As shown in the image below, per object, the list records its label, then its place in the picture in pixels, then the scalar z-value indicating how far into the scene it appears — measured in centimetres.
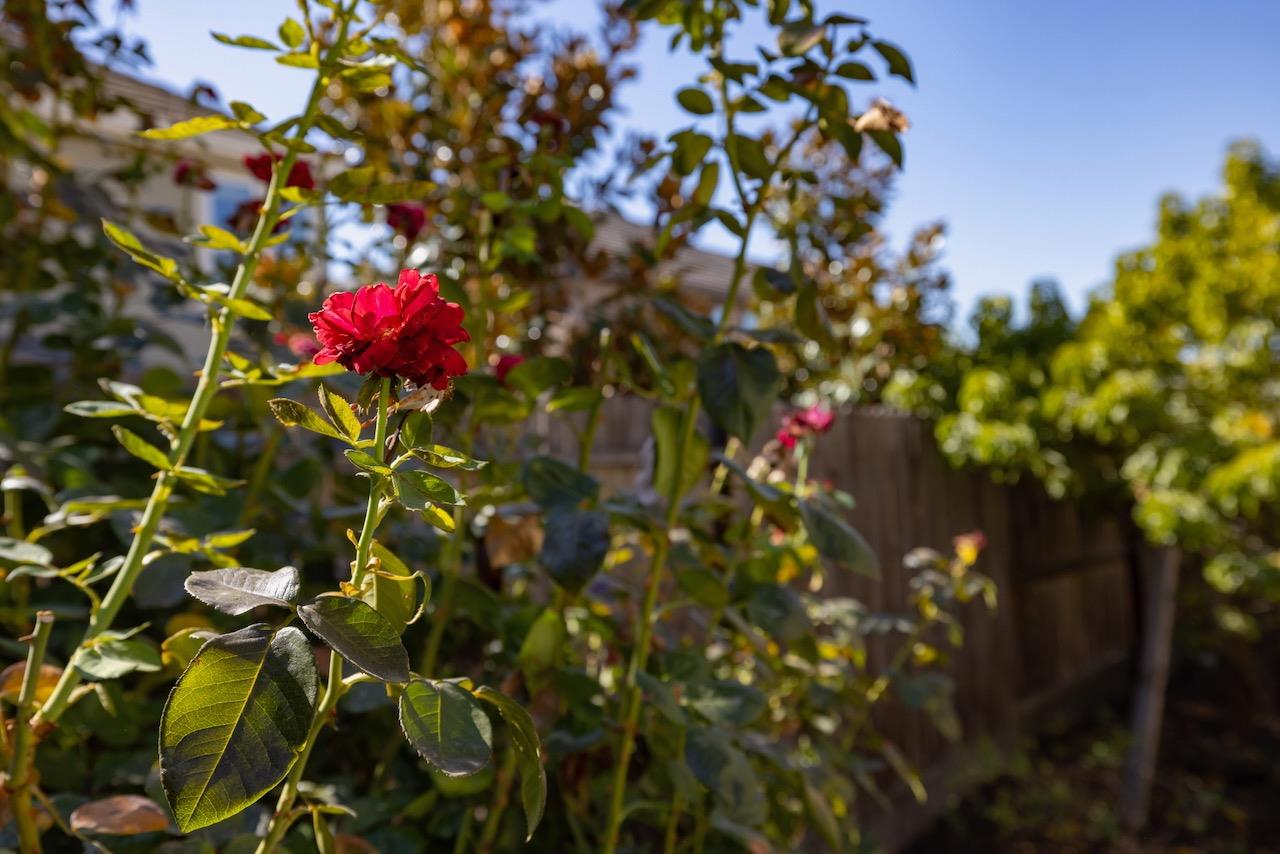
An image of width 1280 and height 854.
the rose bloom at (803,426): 131
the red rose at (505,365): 111
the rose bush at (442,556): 52
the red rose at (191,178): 146
